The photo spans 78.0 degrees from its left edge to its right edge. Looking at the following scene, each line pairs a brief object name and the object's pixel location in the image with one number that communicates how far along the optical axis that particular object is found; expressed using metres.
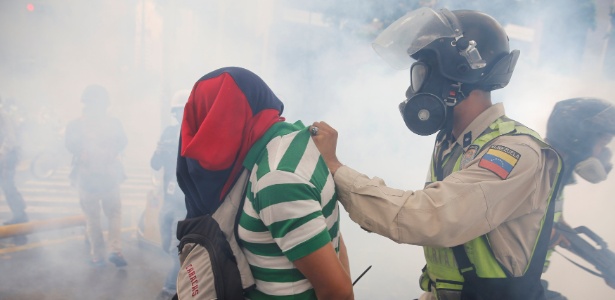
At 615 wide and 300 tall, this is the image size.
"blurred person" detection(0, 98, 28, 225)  5.22
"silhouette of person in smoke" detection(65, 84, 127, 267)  4.54
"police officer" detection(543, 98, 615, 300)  2.64
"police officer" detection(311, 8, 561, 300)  1.33
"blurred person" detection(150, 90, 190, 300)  3.98
